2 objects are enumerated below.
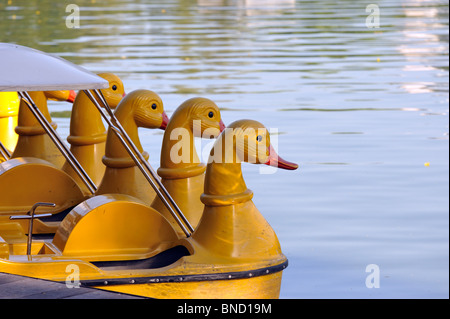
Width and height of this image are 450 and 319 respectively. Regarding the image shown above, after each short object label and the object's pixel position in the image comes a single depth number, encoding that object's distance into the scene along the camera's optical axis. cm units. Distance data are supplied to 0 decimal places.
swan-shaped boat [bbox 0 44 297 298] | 1359
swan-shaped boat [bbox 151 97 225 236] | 1523
